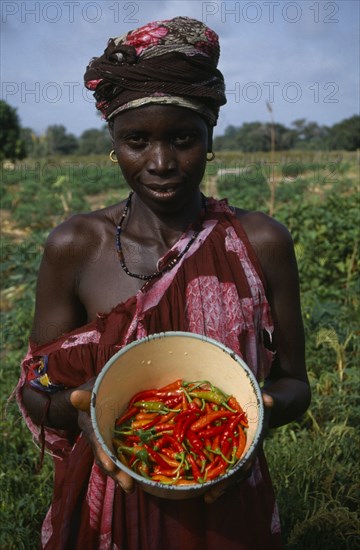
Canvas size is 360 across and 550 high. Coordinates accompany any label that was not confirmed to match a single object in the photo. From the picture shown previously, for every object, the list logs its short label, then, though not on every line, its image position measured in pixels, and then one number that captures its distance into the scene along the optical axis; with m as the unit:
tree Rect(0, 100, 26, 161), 27.28
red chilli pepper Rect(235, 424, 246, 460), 1.28
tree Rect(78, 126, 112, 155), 60.45
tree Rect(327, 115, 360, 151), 56.19
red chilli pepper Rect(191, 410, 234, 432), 1.35
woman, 1.41
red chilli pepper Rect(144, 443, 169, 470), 1.32
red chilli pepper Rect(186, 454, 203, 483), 1.29
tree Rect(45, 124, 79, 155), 61.02
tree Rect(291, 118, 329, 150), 51.78
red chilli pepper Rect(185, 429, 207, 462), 1.33
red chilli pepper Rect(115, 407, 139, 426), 1.37
